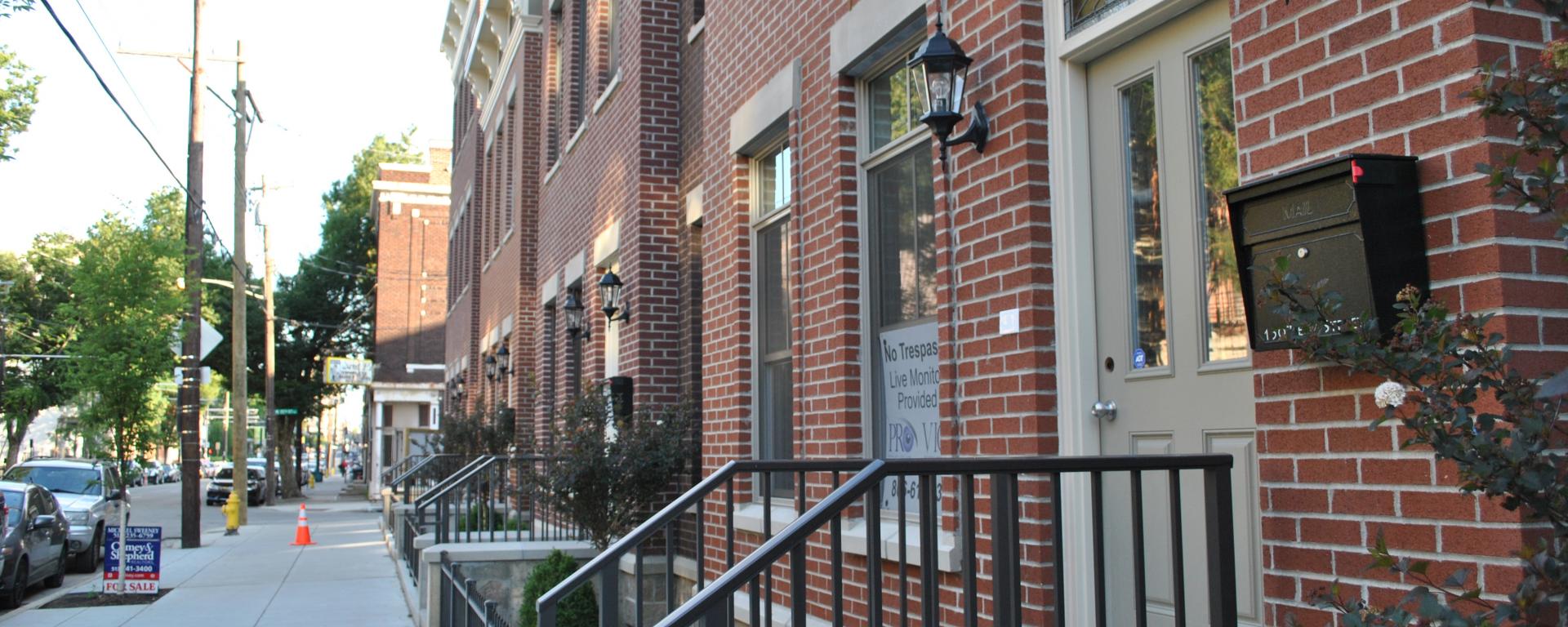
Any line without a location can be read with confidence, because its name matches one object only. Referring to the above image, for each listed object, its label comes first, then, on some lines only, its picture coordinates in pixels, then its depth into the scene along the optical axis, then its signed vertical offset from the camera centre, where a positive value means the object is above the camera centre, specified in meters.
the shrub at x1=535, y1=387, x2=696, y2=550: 9.52 -0.35
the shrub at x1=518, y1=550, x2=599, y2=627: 9.19 -1.31
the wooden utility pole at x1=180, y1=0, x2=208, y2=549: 19.77 +0.77
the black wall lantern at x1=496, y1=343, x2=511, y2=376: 18.11 +0.87
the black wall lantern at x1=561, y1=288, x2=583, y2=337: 12.53 +1.08
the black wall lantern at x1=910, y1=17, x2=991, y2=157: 4.94 +1.29
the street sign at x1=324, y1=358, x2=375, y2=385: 44.34 +1.89
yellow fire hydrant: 23.56 -1.70
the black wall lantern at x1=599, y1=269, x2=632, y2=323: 10.82 +1.09
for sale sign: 13.38 -1.37
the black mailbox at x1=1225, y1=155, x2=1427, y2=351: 3.01 +0.43
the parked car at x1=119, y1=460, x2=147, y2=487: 16.77 -0.60
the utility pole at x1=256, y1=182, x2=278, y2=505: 34.31 +2.48
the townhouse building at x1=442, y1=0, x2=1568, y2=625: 3.05 +0.48
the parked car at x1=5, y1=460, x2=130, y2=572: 17.25 -0.89
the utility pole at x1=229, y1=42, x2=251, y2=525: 24.22 +1.30
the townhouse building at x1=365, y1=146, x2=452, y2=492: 46.69 +4.57
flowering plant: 2.27 -0.03
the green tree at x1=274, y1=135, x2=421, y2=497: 46.69 +4.36
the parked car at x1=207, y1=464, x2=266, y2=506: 39.41 -1.89
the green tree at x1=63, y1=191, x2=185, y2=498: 16.34 +1.42
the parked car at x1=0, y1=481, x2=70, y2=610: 13.07 -1.23
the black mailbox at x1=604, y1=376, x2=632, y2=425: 10.55 +0.19
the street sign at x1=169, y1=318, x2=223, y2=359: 21.14 +1.50
